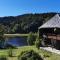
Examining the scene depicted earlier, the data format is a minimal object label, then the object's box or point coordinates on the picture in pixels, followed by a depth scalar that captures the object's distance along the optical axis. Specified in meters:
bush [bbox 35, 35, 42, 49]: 11.60
